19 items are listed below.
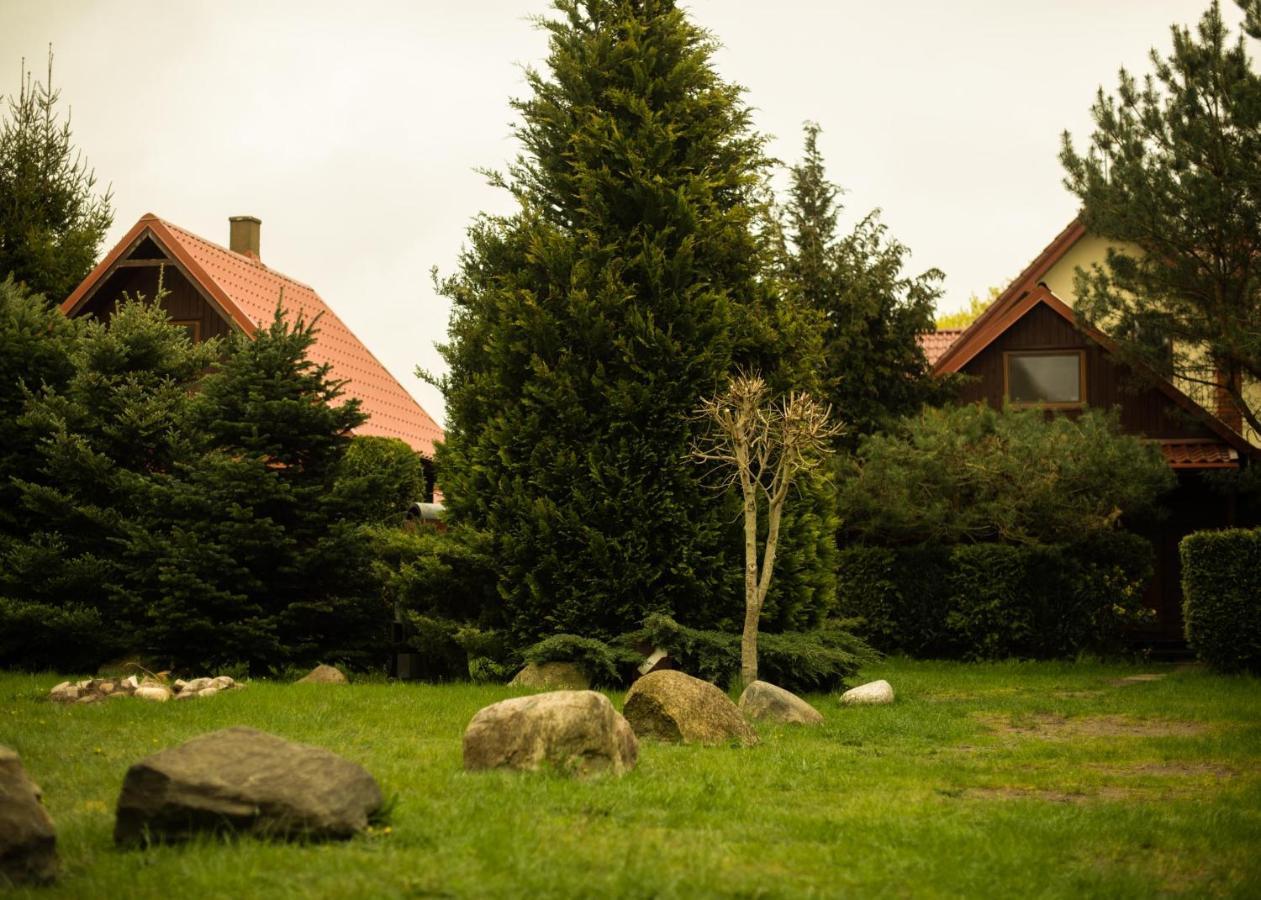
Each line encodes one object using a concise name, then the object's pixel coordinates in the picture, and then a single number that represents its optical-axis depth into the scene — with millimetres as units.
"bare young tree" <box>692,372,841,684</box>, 13992
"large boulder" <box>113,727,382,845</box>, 6555
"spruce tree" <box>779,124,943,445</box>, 24562
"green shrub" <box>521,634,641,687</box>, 14461
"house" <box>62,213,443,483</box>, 25484
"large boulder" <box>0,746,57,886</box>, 5926
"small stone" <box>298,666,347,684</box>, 15438
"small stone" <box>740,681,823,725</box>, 12367
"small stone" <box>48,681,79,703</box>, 13383
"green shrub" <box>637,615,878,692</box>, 14609
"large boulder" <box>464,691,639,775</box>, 8773
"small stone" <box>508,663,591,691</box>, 14453
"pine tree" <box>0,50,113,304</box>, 30391
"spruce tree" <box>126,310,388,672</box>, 16062
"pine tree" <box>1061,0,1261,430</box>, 22062
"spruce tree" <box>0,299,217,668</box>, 16734
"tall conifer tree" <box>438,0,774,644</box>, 15461
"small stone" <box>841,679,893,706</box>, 14258
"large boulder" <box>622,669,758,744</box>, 10688
